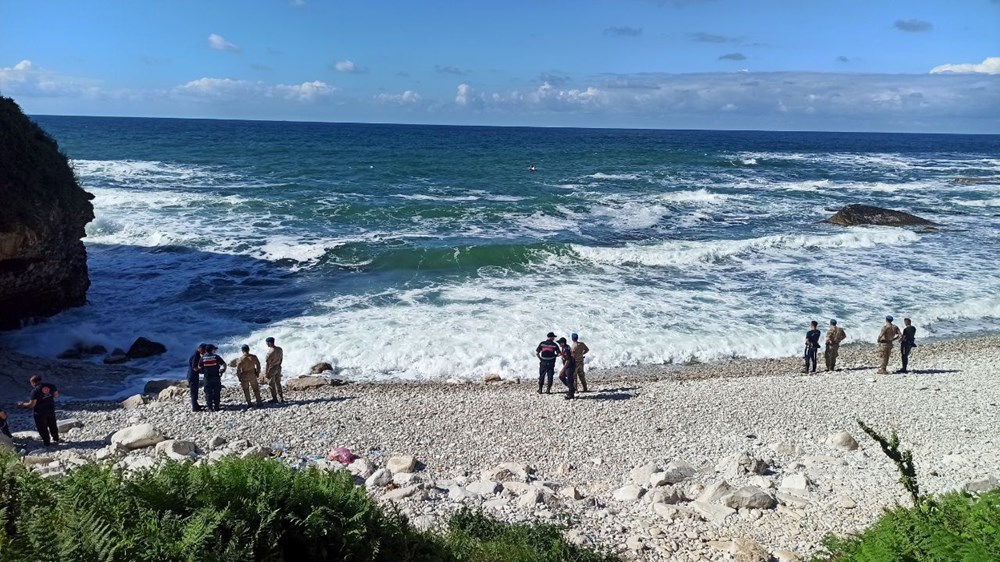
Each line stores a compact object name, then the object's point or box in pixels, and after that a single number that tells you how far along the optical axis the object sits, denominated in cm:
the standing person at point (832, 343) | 1709
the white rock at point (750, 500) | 908
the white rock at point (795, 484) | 970
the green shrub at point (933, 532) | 516
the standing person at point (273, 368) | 1436
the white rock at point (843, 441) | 1162
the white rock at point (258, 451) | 1053
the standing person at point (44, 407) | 1134
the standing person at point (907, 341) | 1648
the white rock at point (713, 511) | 879
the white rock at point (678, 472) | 1024
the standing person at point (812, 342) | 1681
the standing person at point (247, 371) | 1404
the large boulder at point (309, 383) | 1567
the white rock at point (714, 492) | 929
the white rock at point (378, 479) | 988
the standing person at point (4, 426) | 1130
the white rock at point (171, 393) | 1484
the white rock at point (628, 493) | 957
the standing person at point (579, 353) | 1498
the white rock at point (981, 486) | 924
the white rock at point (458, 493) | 946
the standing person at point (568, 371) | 1466
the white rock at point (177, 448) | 1043
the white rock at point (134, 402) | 1413
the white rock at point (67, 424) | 1241
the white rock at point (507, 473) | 1048
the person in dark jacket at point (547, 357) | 1500
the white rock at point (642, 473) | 1028
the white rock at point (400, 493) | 929
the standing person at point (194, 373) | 1358
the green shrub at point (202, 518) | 476
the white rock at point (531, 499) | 920
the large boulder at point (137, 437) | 1108
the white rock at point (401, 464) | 1070
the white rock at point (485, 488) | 973
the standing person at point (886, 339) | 1644
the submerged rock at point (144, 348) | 1794
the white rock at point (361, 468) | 1030
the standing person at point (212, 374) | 1368
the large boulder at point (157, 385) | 1561
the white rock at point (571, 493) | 958
